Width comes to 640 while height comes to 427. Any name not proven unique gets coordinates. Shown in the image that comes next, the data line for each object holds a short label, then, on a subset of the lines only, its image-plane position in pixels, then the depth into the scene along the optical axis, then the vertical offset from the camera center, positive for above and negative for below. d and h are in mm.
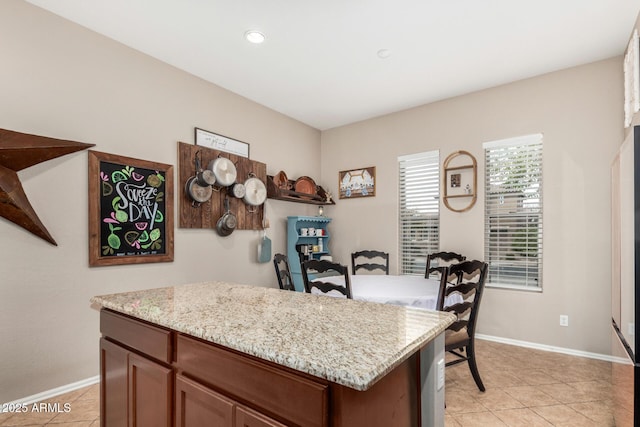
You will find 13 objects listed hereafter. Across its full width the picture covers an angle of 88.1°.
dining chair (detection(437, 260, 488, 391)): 2395 -703
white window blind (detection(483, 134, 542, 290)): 3586 +29
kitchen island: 868 -468
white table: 2545 -641
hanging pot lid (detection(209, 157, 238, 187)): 3615 +504
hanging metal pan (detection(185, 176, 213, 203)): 3422 +267
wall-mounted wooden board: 3424 +178
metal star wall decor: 2254 +354
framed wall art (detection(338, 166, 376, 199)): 4812 +488
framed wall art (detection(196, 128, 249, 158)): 3627 +849
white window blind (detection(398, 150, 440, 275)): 4277 +79
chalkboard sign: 2762 +53
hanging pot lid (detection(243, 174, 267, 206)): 4039 +304
